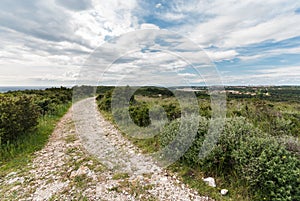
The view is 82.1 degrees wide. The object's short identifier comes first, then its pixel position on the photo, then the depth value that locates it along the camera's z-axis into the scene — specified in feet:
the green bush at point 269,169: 9.15
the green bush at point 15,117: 18.65
